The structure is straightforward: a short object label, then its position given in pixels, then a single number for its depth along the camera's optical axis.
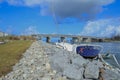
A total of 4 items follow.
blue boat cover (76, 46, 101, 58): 14.72
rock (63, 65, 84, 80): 4.97
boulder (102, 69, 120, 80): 5.34
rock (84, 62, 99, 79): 5.07
